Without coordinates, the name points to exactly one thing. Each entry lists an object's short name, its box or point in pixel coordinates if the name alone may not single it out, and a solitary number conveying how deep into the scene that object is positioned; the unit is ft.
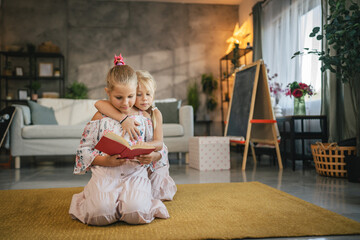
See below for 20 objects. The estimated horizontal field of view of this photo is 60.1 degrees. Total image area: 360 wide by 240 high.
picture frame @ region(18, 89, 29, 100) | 18.89
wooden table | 9.94
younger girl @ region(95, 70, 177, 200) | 4.81
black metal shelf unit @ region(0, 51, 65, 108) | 19.02
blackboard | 10.43
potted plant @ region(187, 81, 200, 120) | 20.27
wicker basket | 8.16
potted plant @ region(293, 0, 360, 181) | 7.45
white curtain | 11.64
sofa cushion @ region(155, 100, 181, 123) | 12.85
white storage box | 10.14
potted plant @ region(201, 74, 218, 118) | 20.53
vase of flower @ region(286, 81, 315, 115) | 10.77
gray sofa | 11.19
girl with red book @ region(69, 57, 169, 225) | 4.18
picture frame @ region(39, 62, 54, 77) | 19.53
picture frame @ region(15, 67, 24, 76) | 19.02
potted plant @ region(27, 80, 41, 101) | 18.53
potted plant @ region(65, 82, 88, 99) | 19.04
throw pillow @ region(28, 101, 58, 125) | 12.10
